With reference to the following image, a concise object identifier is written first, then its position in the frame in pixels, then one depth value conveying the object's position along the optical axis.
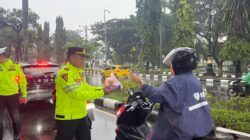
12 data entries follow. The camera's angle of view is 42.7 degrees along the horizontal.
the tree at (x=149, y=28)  37.62
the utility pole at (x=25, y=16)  16.10
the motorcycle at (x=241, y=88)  5.89
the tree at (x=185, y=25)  30.23
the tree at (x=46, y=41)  19.98
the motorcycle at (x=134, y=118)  3.23
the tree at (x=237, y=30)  17.22
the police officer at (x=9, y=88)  5.18
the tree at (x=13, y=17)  32.59
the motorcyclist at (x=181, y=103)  2.34
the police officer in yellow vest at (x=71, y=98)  3.21
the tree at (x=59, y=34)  54.66
